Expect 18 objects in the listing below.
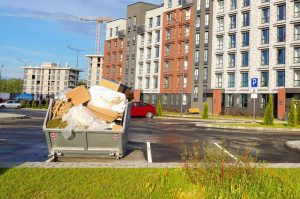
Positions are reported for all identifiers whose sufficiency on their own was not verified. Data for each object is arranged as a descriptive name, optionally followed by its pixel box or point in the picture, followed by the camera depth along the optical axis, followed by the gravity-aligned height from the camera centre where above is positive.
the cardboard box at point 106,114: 8.85 -0.16
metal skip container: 8.45 -0.87
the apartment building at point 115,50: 74.50 +13.11
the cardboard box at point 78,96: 9.04 +0.31
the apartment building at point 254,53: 43.88 +8.27
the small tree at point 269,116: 26.25 -0.32
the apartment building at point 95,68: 138.49 +16.90
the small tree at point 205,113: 36.99 -0.28
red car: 34.12 -0.10
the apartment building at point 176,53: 58.41 +10.16
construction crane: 171.76 +43.42
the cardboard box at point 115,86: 9.70 +0.63
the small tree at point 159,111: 40.53 -0.20
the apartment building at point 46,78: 166.94 +14.17
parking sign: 27.27 +2.28
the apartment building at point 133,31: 70.81 +16.18
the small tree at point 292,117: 26.20 -0.36
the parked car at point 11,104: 58.61 +0.28
